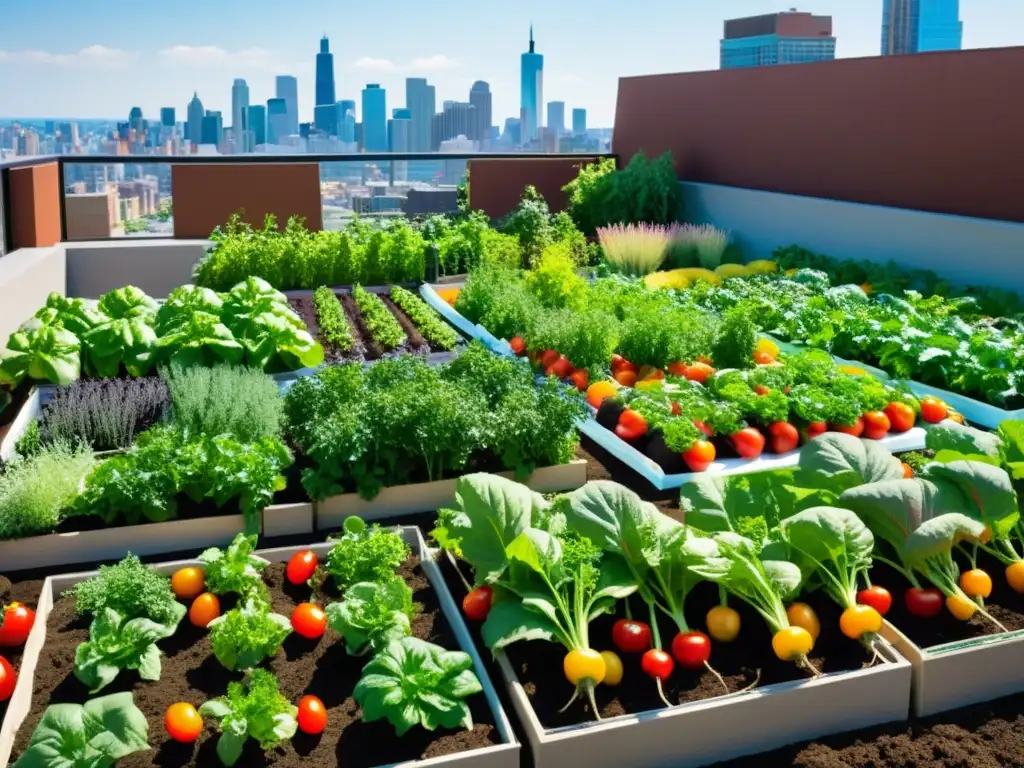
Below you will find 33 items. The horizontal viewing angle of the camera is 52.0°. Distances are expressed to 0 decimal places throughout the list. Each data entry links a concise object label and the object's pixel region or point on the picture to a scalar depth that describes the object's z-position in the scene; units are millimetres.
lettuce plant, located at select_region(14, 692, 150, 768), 2531
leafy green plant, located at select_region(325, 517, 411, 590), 3410
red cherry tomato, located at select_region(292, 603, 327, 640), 3186
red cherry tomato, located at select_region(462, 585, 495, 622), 3295
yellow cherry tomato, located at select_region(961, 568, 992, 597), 3363
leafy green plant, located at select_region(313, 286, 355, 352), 6664
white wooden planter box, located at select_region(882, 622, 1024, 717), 3080
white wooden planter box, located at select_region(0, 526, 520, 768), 2666
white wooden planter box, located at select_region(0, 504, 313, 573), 3922
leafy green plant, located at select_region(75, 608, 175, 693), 2942
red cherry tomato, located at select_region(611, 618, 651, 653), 3035
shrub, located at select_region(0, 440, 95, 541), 3889
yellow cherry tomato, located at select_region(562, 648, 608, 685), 2850
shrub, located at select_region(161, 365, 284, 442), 4500
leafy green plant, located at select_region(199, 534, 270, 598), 3365
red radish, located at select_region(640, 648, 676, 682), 2907
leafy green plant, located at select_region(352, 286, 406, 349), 6672
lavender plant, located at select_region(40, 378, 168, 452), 4902
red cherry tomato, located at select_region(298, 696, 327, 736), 2744
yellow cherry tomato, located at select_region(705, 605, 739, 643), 3115
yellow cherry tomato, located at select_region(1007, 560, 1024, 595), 3471
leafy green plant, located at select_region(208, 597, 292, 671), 2984
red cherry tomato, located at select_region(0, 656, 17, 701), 2935
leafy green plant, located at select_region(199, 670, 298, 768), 2613
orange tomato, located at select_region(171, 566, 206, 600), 3404
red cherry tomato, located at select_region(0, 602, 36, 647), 3225
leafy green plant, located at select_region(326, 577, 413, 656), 3064
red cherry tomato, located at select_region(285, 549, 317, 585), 3525
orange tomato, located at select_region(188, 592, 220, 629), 3262
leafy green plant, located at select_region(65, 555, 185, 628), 3176
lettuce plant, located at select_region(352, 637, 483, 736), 2697
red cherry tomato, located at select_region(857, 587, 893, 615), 3252
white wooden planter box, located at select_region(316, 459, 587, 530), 4273
